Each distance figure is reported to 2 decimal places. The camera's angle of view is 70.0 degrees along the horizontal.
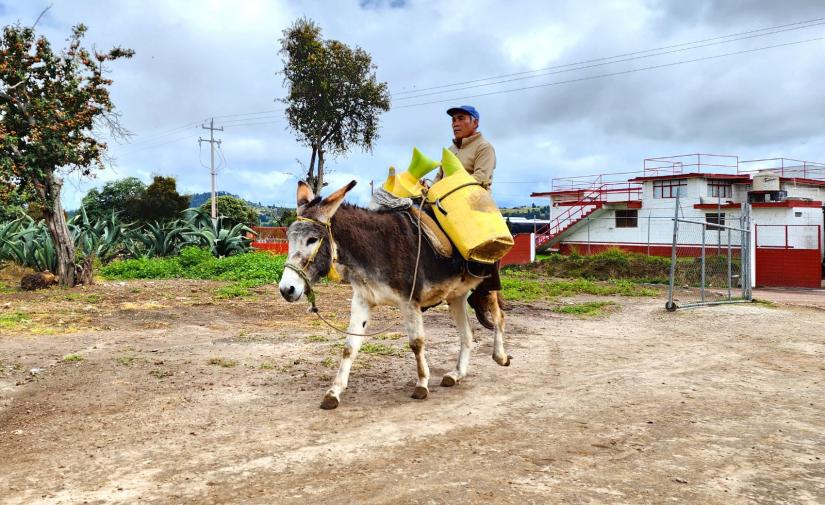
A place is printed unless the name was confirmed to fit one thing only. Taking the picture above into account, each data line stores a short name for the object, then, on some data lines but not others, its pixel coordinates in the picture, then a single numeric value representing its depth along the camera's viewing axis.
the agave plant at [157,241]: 20.17
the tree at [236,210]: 33.77
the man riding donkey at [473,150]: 5.91
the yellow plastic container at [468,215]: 5.27
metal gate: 14.00
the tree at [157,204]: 34.84
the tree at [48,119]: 13.24
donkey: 4.75
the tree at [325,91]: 31.95
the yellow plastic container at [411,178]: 5.61
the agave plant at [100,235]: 16.88
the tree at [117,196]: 36.25
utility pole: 32.29
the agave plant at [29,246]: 14.72
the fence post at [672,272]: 11.62
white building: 29.30
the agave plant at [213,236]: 20.53
